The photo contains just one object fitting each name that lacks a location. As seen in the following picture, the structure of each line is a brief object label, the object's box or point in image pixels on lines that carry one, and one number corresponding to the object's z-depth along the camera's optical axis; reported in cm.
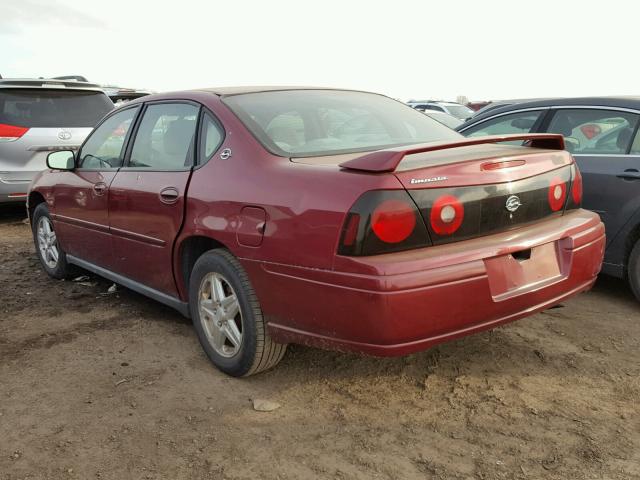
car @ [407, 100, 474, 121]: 1825
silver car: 709
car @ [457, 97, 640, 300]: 412
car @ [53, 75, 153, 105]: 1109
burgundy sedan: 249
